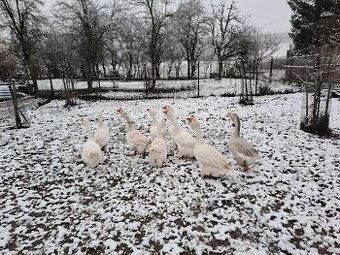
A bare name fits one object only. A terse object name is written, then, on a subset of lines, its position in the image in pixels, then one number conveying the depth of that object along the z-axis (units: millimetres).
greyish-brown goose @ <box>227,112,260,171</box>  5703
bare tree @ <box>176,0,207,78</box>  35156
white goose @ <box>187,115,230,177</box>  5367
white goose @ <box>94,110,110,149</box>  7418
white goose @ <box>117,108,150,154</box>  6980
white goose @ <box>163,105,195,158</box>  6457
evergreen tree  23812
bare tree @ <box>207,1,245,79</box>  34062
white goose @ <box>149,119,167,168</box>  6098
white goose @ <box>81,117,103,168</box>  6238
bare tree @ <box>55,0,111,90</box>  25075
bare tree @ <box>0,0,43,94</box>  20453
